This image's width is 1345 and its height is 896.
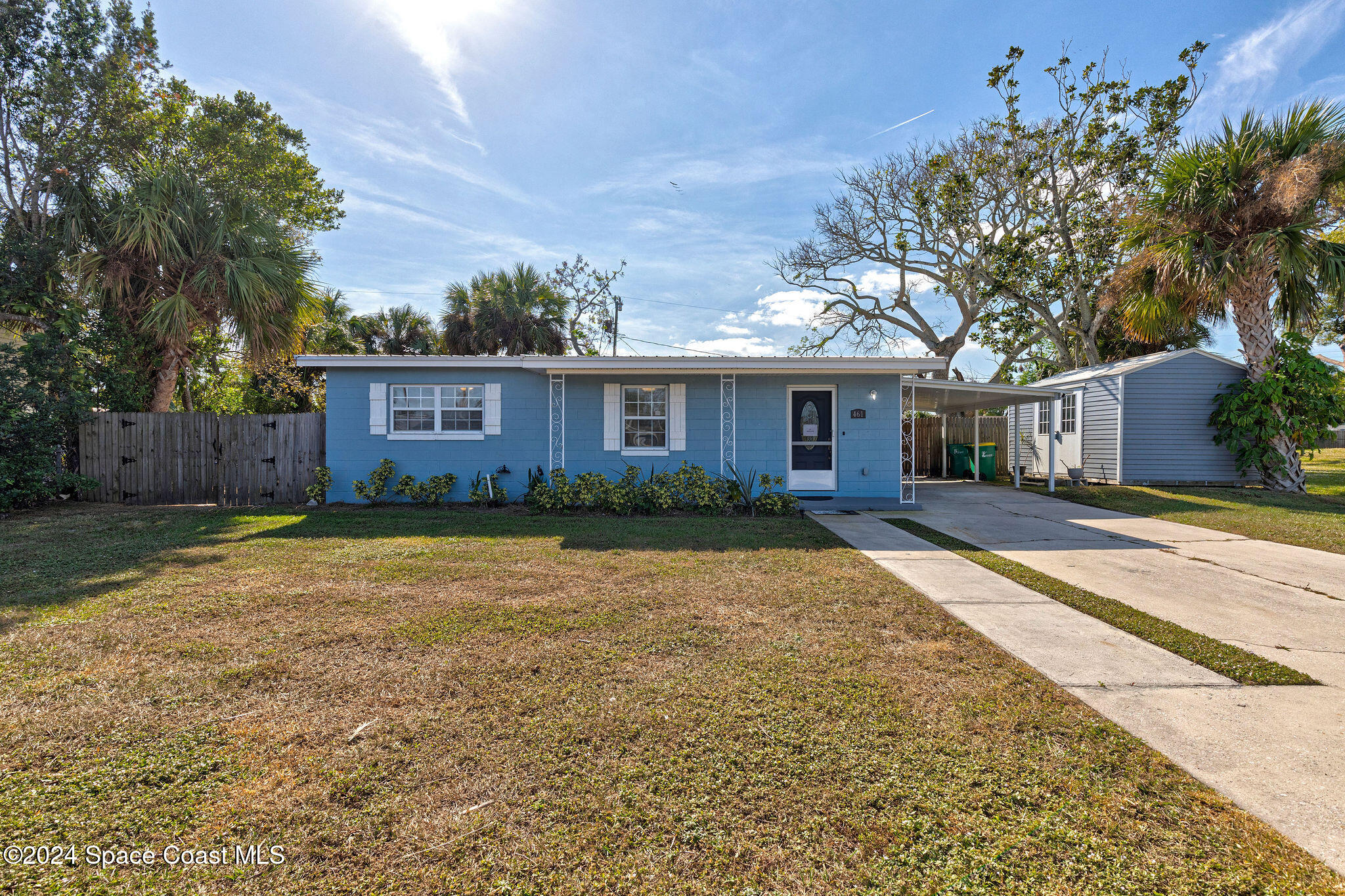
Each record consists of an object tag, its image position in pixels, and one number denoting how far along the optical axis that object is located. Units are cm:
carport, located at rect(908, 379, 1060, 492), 1128
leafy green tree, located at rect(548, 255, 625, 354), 2483
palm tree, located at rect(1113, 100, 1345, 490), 1030
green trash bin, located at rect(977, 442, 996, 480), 1596
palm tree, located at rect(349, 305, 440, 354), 1812
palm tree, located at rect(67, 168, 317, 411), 981
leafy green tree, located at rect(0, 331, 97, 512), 850
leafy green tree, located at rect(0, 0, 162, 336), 1082
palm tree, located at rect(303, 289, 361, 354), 1666
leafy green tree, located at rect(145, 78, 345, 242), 1341
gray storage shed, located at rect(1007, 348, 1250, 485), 1291
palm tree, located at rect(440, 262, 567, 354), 1759
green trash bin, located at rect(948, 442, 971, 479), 1633
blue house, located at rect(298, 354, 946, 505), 1020
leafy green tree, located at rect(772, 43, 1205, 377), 1730
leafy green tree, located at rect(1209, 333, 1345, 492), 1114
